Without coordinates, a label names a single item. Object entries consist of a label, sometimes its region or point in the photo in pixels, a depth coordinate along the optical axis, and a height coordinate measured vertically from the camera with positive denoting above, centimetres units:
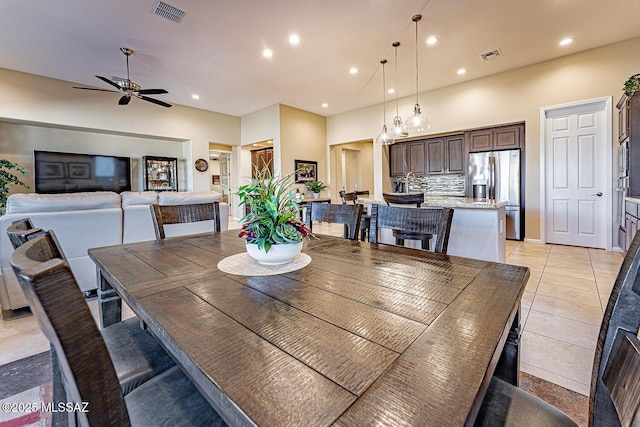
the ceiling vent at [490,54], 434 +231
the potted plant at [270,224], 120 -7
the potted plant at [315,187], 723 +50
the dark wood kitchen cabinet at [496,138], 510 +121
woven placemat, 114 -25
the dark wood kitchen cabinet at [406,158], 648 +110
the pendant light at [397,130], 397 +105
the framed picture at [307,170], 719 +97
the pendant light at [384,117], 427 +205
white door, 439 +42
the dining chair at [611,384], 44 -31
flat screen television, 545 +78
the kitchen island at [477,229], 294 -27
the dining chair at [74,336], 42 -20
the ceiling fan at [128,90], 419 +187
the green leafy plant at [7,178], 446 +55
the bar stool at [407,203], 281 +2
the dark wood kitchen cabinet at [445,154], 585 +105
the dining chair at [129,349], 86 -52
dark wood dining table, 45 -30
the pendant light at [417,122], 357 +104
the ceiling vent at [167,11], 315 +224
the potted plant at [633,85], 335 +137
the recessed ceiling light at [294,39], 384 +229
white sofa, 242 -11
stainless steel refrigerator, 512 +41
